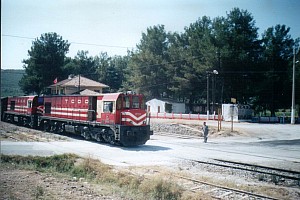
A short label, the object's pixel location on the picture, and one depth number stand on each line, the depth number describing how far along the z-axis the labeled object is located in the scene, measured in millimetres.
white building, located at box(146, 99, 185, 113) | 56250
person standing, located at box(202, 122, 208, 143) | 24208
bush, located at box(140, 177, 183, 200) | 9234
